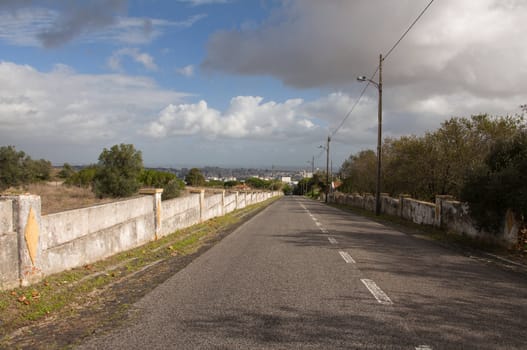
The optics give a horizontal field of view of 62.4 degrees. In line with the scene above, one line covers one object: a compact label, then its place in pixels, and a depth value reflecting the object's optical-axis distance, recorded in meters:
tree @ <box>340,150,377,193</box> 52.09
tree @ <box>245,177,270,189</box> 183.88
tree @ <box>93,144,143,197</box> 46.19
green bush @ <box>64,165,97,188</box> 59.28
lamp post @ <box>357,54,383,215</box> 27.69
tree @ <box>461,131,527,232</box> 11.48
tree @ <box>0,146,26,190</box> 40.51
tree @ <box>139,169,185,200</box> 71.09
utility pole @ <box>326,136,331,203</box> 67.26
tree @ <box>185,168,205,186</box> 112.69
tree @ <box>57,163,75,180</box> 79.29
